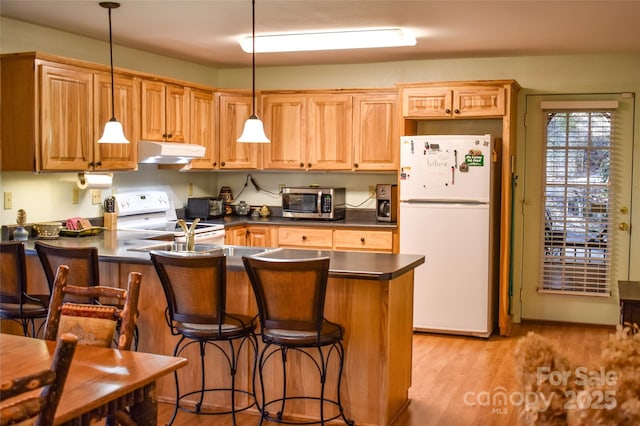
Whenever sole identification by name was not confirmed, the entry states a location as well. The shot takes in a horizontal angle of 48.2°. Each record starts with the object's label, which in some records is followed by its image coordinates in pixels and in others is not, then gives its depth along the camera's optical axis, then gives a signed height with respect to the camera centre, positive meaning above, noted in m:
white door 5.98 -0.33
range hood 5.36 +0.24
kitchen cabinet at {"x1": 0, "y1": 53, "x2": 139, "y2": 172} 4.56 +0.46
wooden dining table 2.08 -0.61
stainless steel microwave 6.40 -0.16
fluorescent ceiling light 5.02 +1.04
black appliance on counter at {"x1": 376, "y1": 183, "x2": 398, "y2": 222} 6.21 -0.14
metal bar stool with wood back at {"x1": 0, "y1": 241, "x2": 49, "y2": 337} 3.85 -0.58
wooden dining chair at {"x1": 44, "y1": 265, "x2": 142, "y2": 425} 2.70 -0.51
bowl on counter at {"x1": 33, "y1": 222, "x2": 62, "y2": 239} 4.83 -0.32
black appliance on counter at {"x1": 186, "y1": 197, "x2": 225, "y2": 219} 6.53 -0.22
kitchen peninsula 3.65 -0.70
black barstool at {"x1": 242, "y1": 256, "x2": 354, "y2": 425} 3.34 -0.56
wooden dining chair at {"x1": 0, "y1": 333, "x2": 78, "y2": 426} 1.67 -0.52
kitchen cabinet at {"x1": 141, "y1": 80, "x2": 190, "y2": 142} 5.48 +0.57
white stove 5.67 -0.28
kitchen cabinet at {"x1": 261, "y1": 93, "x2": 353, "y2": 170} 6.31 +0.48
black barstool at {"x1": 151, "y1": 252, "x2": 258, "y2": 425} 3.47 -0.56
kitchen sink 4.31 -0.41
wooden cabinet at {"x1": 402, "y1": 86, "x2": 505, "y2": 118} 5.74 +0.69
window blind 6.03 -0.11
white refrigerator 5.62 -0.32
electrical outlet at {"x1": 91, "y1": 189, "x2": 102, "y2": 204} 5.47 -0.10
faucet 4.30 -0.32
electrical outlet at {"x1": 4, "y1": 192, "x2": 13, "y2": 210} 4.74 -0.12
